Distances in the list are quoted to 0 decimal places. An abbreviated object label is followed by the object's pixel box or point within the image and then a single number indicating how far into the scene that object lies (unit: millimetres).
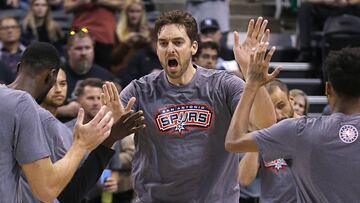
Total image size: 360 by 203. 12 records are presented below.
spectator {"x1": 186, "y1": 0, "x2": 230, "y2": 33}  21125
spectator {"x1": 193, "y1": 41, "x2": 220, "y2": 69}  17906
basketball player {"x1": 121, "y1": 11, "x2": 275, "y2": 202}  9820
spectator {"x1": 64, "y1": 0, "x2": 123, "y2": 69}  19891
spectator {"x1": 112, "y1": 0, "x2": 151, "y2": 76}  19875
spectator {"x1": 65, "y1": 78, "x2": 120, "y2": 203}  14766
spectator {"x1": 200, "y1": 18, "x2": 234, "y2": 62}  19844
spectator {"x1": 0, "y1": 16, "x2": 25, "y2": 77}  18250
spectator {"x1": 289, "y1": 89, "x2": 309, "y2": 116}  14609
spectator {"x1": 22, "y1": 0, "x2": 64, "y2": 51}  19375
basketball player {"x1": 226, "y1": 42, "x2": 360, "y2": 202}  7824
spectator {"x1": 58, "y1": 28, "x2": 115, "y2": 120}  17609
